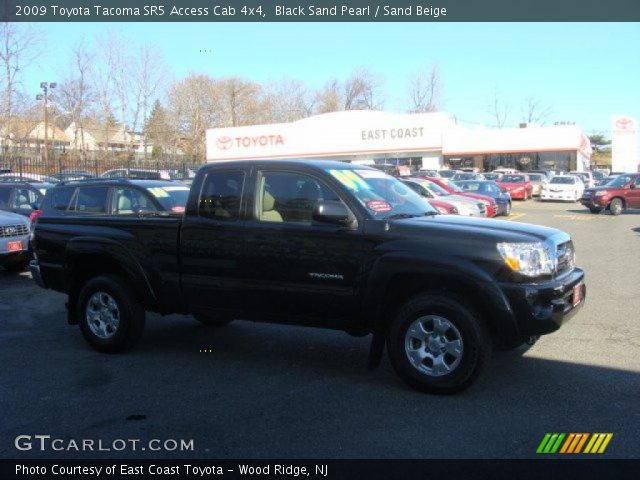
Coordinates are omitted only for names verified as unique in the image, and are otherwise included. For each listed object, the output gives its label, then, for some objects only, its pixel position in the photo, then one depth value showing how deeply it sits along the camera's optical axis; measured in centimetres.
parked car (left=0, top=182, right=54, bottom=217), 1369
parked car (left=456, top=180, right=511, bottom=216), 2414
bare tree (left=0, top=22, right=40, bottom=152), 2973
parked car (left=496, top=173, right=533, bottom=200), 3472
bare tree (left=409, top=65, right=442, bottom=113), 7847
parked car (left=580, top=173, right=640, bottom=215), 2531
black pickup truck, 498
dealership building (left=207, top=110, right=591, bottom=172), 5250
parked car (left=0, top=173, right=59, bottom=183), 2183
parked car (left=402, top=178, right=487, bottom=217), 1892
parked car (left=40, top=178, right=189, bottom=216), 895
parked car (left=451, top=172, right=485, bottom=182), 3717
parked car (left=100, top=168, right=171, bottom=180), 2399
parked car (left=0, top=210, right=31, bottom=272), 1153
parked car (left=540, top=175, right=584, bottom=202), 3359
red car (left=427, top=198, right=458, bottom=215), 1750
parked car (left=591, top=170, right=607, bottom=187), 4783
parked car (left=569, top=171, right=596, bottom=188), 3921
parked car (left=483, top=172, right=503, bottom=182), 3662
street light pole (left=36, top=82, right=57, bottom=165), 3838
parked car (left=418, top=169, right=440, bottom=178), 3660
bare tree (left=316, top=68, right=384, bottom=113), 8288
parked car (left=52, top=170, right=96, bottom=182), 2537
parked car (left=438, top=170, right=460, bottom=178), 3956
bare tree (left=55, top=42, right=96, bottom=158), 4575
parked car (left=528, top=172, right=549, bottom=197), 3712
